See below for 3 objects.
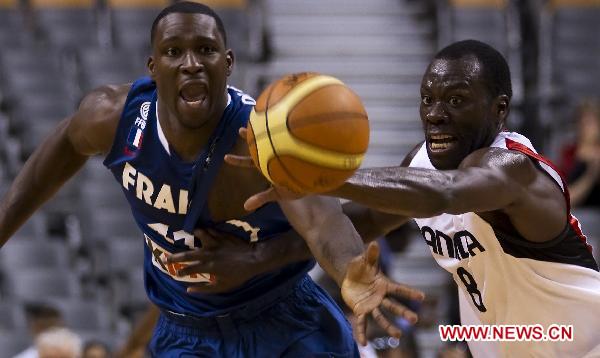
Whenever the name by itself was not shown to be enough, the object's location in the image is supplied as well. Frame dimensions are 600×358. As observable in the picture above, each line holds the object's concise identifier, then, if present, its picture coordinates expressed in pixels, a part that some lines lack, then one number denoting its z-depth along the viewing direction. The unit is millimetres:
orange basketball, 6934
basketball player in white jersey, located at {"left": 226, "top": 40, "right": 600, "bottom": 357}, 7996
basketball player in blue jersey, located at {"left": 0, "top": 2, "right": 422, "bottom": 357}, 8695
